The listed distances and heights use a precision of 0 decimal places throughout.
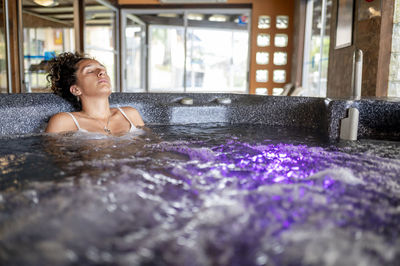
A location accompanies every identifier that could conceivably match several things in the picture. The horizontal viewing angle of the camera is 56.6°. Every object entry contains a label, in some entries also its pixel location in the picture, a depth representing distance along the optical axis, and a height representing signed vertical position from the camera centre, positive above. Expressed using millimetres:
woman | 1905 -74
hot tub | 571 -258
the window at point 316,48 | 4715 +521
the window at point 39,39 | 4133 +482
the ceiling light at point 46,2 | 4303 +910
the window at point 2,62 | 3820 +172
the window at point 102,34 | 5707 +764
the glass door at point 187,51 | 7258 +630
